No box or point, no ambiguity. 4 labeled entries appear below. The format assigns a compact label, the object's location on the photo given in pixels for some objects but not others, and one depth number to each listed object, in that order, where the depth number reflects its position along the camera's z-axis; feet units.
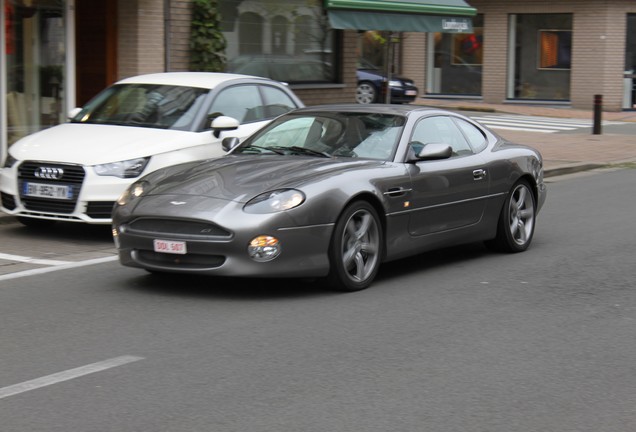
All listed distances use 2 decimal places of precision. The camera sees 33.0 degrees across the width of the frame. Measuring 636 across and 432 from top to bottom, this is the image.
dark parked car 100.07
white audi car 32.81
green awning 61.05
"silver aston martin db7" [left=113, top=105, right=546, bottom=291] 24.22
